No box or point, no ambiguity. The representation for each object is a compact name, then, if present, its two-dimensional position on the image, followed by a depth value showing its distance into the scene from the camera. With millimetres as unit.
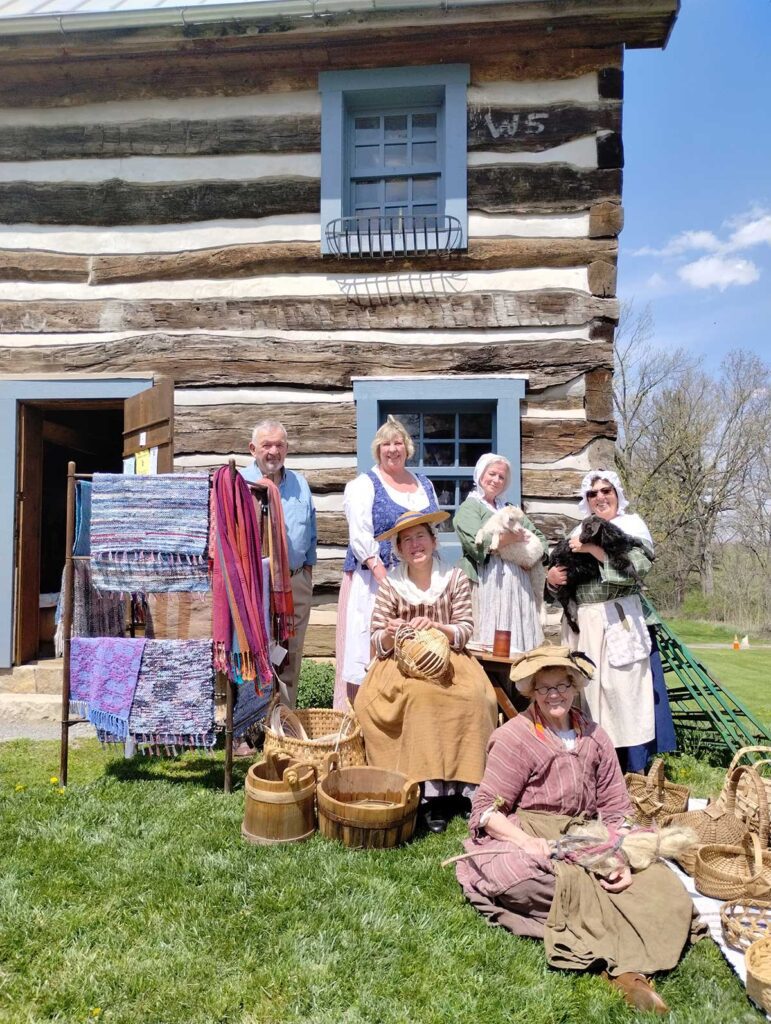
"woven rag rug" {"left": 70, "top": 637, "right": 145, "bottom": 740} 4062
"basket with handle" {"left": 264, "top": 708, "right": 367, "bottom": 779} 3602
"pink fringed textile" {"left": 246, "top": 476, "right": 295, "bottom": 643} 4453
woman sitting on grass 2469
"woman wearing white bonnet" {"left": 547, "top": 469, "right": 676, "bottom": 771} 4012
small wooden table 3944
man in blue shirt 4711
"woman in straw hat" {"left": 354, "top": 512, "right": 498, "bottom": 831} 3562
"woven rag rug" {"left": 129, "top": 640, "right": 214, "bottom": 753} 4035
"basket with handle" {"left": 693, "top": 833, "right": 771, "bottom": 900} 2863
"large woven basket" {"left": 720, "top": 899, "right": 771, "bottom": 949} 2553
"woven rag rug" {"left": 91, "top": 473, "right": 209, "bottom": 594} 4059
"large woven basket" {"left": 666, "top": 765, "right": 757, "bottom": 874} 3221
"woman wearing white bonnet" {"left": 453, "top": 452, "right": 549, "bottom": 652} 4316
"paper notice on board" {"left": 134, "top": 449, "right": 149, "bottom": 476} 5457
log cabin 5691
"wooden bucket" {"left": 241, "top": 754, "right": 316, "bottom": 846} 3332
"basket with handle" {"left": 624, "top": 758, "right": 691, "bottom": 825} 3588
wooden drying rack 4102
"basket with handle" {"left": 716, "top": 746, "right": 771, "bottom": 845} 3336
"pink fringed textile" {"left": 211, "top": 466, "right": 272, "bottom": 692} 3992
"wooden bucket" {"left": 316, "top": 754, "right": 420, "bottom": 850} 3260
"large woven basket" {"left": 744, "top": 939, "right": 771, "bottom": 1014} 2242
